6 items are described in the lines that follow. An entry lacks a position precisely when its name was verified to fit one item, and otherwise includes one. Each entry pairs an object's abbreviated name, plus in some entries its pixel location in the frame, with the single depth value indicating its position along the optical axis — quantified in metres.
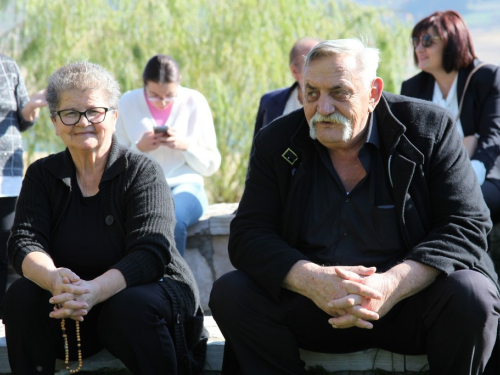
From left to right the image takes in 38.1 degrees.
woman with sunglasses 4.36
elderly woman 2.82
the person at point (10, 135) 4.28
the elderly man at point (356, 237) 2.64
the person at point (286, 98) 5.09
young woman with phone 4.61
